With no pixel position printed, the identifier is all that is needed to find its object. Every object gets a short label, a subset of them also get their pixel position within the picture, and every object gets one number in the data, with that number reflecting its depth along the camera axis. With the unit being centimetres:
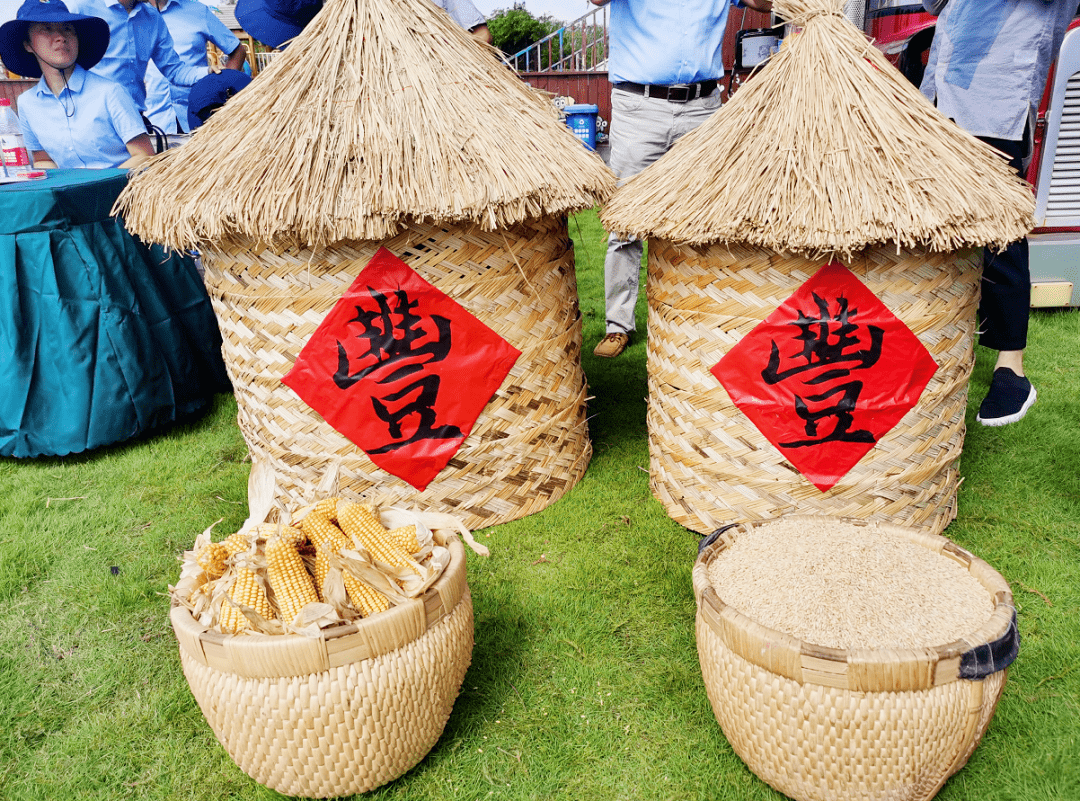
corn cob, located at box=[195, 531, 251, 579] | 175
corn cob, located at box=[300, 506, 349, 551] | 176
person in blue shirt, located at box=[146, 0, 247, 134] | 593
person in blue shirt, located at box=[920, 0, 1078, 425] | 281
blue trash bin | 1020
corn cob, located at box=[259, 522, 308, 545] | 178
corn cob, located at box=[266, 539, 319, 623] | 163
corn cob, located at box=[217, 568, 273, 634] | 159
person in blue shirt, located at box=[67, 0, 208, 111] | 519
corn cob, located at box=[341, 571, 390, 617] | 163
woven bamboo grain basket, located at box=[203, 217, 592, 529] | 239
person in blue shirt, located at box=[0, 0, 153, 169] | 421
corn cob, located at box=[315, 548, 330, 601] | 171
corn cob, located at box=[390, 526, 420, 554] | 178
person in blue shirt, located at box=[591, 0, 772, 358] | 348
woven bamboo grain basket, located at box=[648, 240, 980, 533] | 218
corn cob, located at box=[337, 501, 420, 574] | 170
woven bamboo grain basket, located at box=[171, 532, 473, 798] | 153
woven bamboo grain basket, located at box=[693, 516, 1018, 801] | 142
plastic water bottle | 357
